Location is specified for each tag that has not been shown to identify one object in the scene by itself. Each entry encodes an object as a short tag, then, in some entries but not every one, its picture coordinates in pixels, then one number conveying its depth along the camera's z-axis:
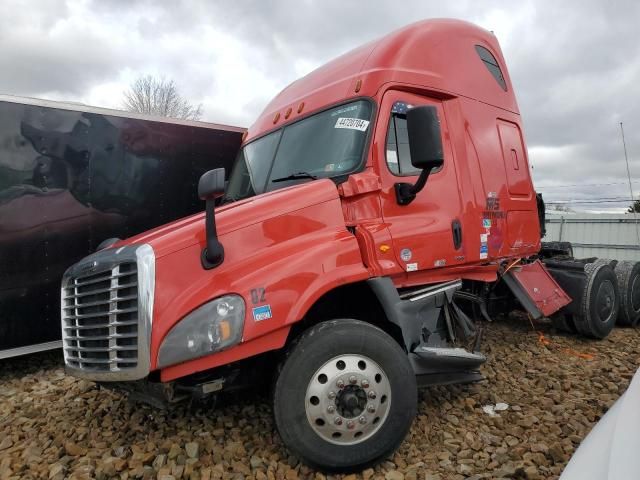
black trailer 4.67
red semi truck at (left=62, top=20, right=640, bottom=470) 2.64
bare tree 29.58
